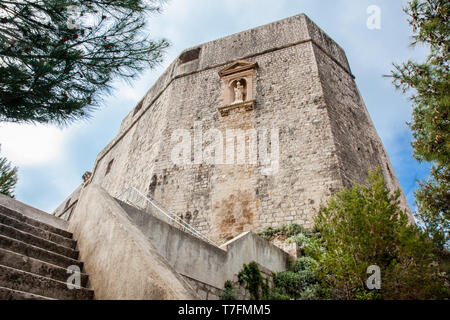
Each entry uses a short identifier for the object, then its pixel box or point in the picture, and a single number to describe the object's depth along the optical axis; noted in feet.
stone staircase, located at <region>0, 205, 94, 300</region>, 8.24
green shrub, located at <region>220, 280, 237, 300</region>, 15.48
